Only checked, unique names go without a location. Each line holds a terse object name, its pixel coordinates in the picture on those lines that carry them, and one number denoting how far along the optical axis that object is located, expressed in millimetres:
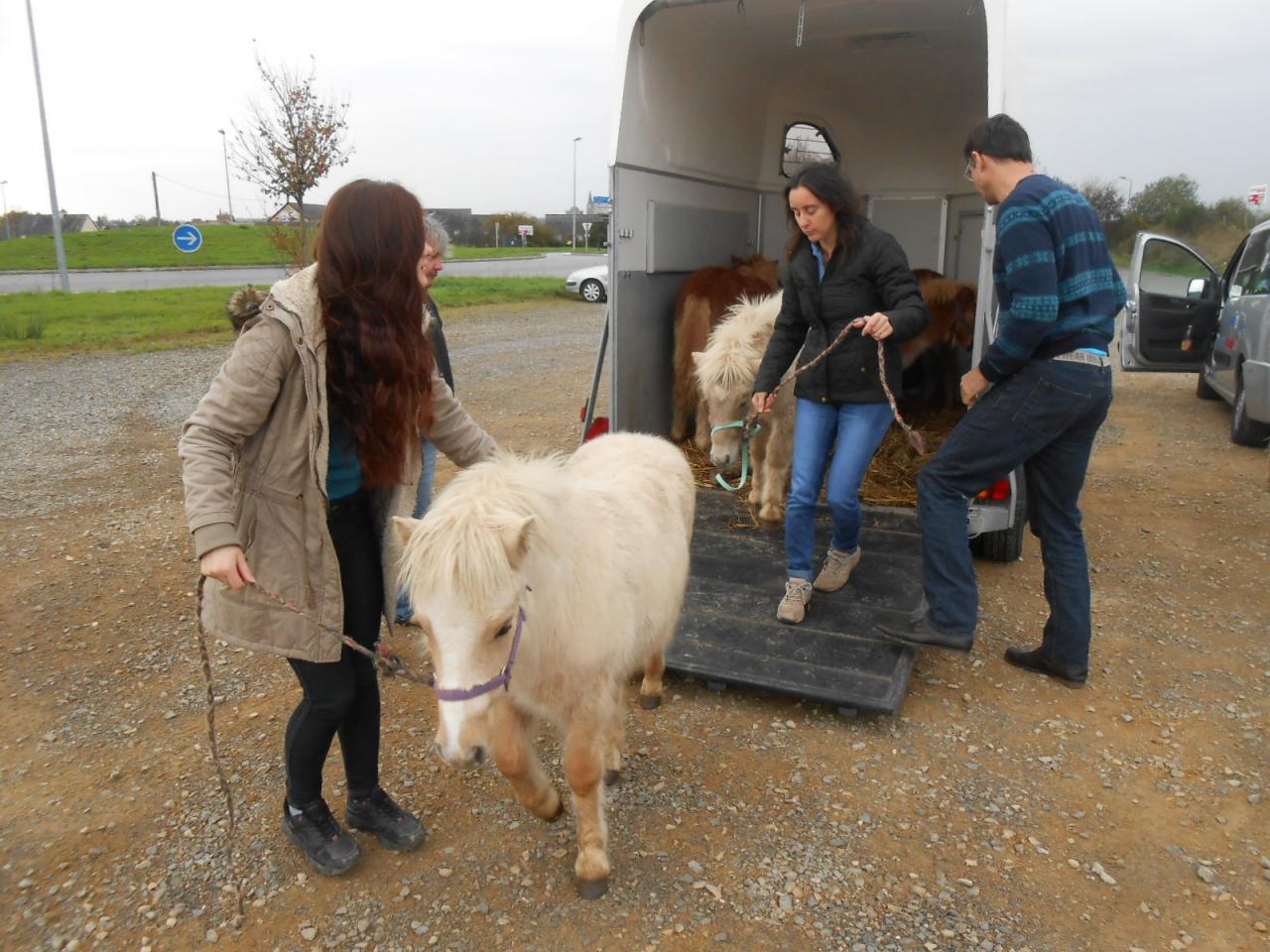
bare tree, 13344
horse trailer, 3955
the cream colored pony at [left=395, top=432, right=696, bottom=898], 1926
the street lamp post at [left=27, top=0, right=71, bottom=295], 20545
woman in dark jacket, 3670
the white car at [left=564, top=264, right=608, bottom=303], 23781
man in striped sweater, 3252
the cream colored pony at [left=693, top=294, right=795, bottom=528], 4793
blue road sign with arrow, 20531
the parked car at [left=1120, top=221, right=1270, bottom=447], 8312
